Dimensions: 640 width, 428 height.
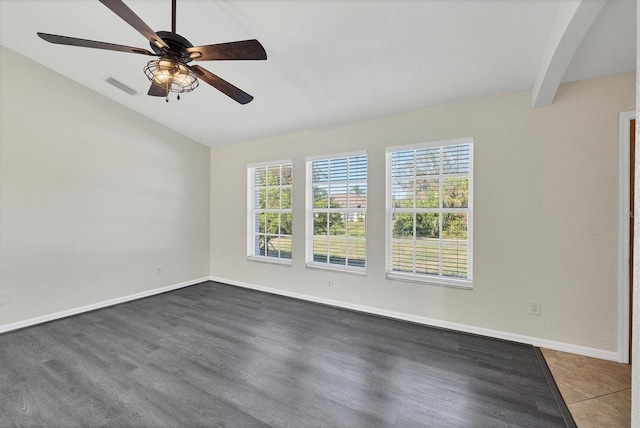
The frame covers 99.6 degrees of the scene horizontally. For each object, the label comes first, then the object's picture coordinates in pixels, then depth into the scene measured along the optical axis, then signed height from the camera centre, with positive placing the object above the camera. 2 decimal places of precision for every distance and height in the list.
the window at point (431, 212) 3.09 +0.04
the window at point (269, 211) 4.45 +0.05
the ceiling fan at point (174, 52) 1.61 +1.05
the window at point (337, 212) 3.72 +0.04
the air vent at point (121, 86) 3.39 +1.64
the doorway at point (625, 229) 2.34 -0.10
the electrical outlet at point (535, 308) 2.67 -0.91
